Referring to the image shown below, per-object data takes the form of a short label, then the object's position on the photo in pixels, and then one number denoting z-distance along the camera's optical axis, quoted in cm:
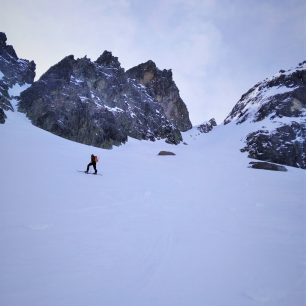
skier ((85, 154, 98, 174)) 1780
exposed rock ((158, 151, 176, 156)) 4023
